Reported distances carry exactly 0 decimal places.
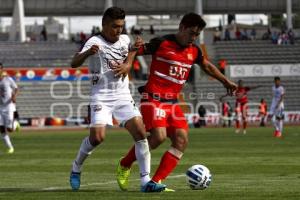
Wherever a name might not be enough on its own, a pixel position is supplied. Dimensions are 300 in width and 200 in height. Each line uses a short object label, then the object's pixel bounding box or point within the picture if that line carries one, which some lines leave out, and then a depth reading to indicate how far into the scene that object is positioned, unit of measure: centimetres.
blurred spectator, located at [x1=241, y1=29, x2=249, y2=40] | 6694
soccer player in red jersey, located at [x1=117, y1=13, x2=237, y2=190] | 1216
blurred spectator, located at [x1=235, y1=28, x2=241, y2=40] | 6736
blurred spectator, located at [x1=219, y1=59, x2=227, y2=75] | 5866
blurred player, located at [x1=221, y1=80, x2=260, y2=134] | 3944
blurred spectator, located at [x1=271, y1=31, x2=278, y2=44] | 6494
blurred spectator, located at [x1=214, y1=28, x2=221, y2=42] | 6619
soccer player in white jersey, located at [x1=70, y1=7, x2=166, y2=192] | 1190
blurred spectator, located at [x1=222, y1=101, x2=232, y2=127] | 5381
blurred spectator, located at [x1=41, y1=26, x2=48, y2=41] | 6538
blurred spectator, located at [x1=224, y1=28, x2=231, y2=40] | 6625
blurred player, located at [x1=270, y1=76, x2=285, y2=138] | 3412
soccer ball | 1202
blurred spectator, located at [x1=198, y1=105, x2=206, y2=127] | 5447
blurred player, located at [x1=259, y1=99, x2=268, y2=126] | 5250
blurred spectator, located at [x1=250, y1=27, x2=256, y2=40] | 6848
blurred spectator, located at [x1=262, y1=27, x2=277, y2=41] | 6681
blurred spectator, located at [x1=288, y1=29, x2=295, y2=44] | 6444
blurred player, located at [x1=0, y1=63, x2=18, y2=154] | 2584
